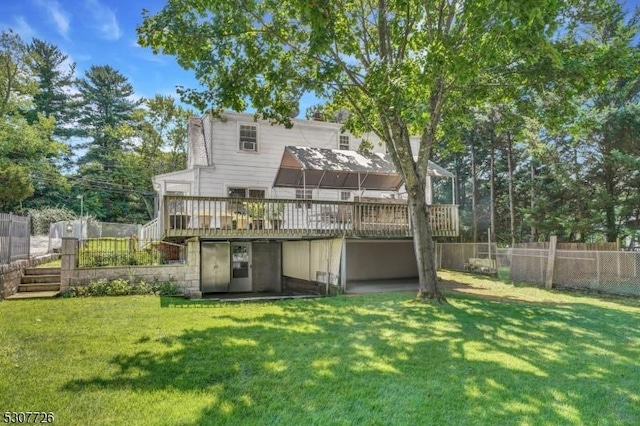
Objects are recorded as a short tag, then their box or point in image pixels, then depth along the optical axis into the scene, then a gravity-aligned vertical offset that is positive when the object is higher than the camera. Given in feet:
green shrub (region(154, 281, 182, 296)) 37.76 -5.35
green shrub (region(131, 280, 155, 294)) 36.78 -5.11
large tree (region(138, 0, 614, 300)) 27.32 +14.17
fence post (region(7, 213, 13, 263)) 34.76 -0.49
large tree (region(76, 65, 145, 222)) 118.93 +27.92
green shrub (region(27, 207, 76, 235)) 90.80 +3.64
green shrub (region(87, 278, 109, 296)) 35.40 -4.92
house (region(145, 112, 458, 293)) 39.96 +2.33
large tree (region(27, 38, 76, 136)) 120.46 +44.88
